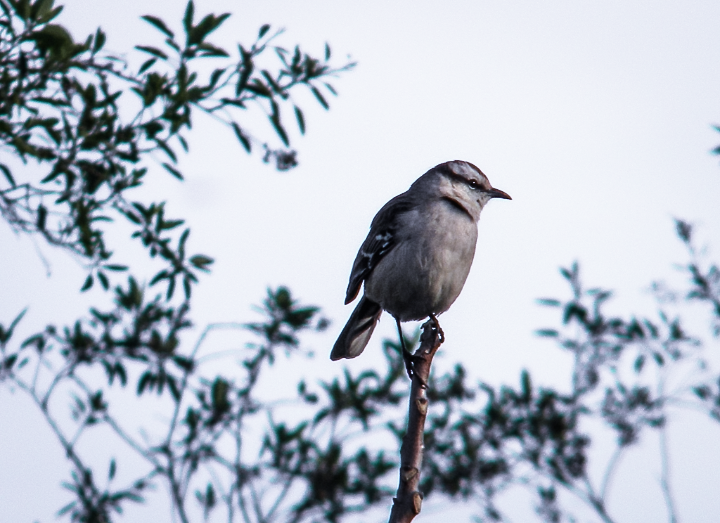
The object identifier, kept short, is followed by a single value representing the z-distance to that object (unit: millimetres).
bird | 11141
